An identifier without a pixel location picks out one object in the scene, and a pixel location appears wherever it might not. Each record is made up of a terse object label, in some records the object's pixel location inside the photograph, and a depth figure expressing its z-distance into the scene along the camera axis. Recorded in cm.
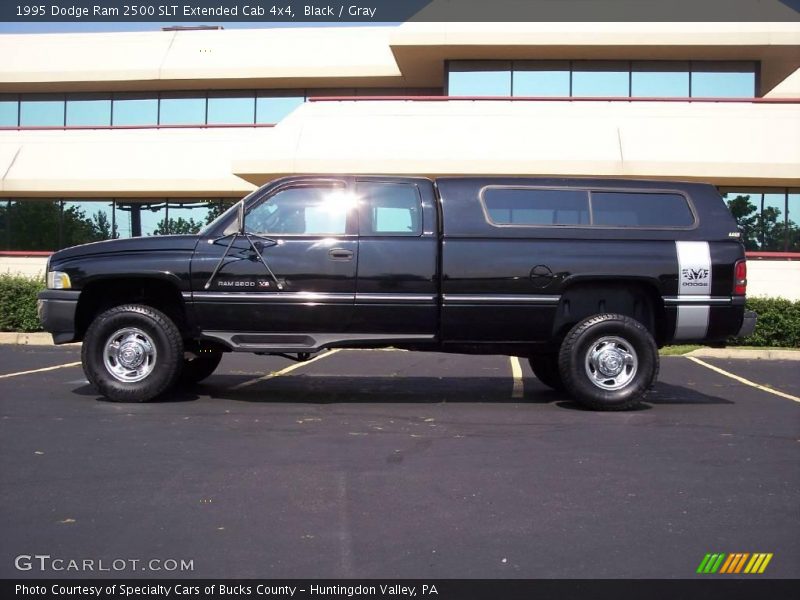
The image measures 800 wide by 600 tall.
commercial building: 1856
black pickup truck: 810
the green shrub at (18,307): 1614
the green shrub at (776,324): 1506
